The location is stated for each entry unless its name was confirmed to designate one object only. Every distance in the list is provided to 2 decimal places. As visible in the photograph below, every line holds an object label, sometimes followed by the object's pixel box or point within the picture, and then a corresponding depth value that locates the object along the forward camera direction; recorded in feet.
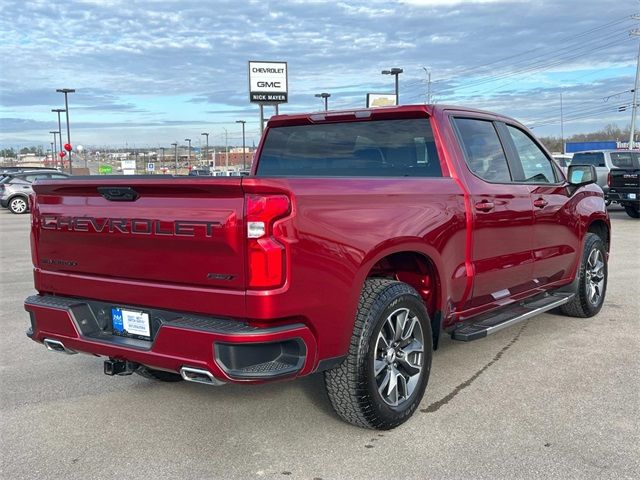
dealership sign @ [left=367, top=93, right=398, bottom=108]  126.31
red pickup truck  9.96
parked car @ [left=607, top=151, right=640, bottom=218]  57.31
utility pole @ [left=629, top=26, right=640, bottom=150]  143.02
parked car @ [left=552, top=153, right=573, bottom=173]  88.92
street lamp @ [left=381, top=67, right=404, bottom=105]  117.29
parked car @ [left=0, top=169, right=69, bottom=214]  78.12
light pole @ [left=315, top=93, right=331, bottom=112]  158.42
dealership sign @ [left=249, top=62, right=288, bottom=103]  82.02
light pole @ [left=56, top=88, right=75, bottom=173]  144.87
